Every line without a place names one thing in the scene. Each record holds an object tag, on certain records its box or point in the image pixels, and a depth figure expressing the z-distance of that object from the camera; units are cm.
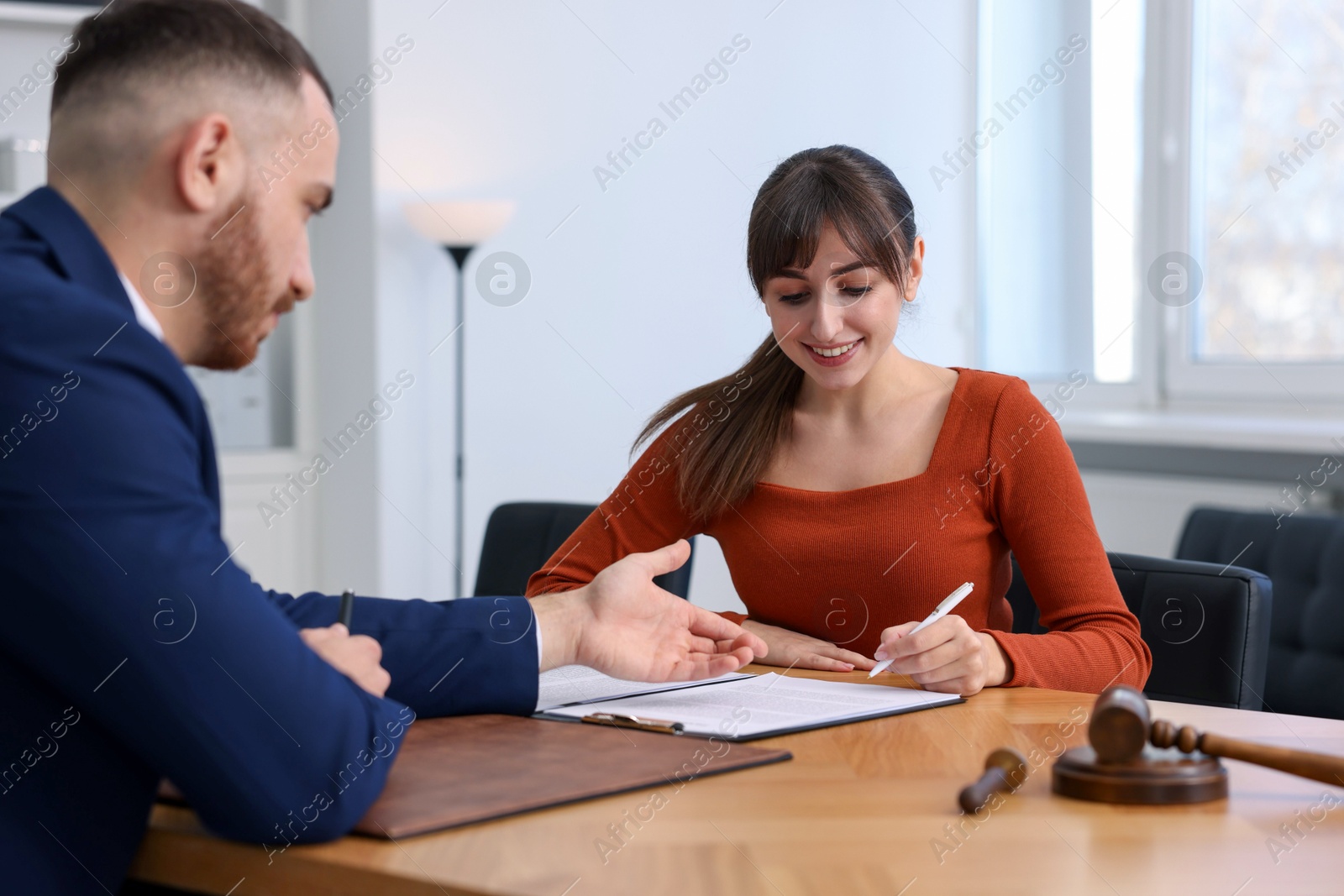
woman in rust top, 336
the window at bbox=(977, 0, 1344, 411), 522
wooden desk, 246
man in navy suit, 249
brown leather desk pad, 257
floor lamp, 537
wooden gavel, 260
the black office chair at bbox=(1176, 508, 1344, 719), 360
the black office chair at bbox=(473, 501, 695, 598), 380
